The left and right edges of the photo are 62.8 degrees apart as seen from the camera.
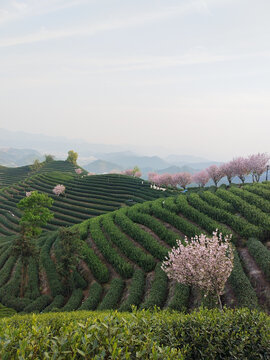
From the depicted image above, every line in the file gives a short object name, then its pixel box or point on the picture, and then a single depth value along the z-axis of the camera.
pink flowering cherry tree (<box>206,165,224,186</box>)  81.24
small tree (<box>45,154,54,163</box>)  192.20
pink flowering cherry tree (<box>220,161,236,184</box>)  73.99
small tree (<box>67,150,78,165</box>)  184.65
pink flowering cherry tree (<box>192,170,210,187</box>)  97.62
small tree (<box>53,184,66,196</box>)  88.88
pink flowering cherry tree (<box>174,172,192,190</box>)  100.69
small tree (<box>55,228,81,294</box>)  28.81
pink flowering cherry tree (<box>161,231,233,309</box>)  15.74
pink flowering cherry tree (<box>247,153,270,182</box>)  64.94
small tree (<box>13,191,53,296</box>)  51.54
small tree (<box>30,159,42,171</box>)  165.46
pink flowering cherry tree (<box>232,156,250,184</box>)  69.00
